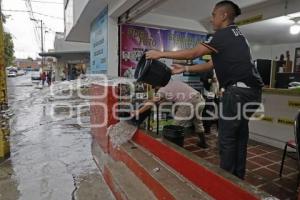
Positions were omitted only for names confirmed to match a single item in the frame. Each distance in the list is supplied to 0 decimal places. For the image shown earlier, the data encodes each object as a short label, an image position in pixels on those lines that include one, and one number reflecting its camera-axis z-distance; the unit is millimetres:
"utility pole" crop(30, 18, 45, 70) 22235
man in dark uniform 1648
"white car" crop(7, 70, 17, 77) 36033
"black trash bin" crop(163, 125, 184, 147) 2964
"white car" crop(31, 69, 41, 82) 25458
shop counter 3371
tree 17305
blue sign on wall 4296
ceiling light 4650
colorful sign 4208
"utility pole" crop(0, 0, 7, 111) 3220
